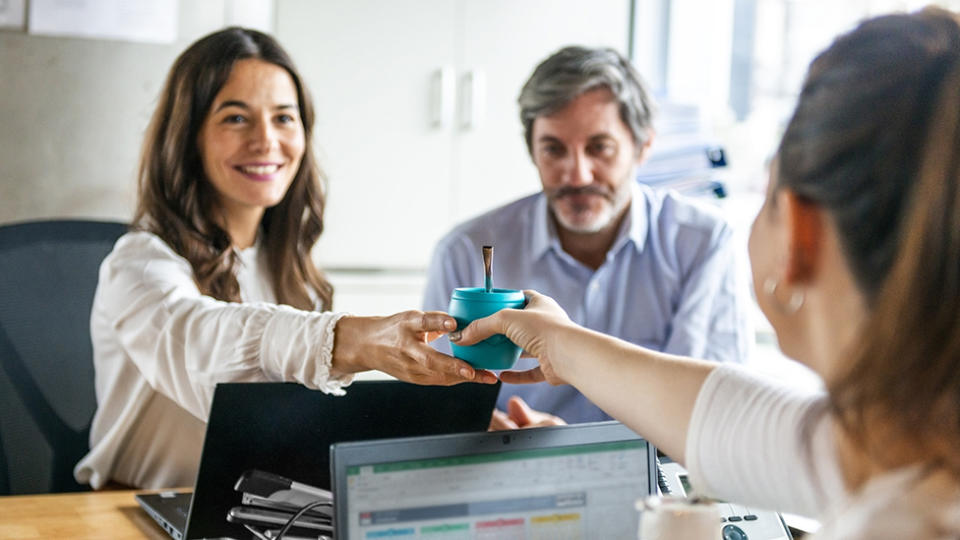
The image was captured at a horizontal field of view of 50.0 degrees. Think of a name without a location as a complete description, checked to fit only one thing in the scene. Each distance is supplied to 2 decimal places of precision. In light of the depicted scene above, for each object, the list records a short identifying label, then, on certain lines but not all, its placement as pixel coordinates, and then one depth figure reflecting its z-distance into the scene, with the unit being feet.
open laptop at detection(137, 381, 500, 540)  4.07
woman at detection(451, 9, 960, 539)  2.46
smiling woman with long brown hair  4.86
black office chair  5.88
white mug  3.30
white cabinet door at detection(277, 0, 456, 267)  9.23
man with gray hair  7.35
